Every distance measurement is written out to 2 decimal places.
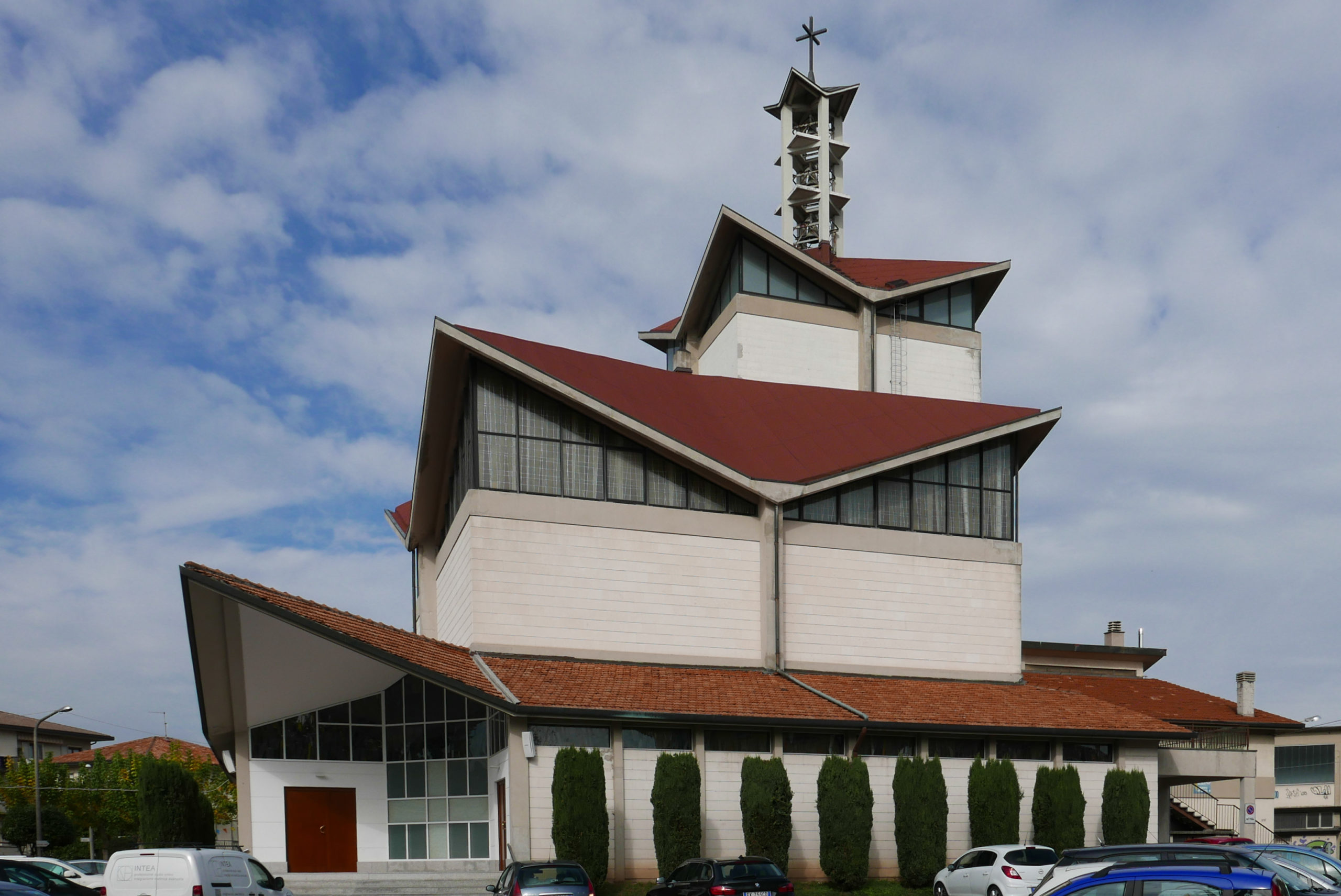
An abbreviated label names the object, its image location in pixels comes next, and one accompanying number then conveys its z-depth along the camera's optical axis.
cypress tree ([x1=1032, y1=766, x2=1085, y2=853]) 27.91
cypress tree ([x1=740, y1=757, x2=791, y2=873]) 25.25
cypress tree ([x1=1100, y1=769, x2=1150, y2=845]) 28.59
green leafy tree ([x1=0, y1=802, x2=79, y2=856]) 53.28
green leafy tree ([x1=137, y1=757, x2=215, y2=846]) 29.08
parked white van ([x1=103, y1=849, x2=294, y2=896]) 16.92
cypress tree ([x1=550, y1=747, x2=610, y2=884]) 23.94
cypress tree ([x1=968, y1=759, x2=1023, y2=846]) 27.27
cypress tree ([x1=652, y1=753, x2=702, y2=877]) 24.75
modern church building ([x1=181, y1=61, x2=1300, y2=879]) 26.38
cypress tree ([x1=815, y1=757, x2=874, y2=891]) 25.89
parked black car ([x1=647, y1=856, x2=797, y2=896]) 19.19
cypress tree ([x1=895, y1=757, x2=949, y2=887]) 26.53
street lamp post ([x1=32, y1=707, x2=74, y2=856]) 46.44
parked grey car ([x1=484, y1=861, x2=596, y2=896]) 17.67
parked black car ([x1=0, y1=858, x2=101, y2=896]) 17.88
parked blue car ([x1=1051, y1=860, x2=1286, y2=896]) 9.28
